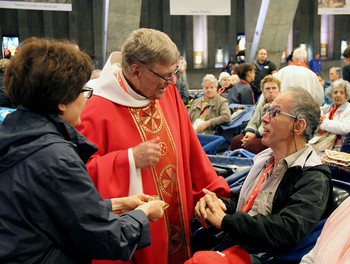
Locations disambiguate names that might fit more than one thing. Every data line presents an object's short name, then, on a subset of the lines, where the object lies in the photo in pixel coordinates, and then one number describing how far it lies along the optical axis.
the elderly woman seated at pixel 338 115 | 4.86
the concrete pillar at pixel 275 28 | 12.55
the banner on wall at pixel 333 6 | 11.61
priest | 2.09
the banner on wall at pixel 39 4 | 9.97
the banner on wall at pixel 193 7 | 10.81
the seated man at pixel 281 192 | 1.90
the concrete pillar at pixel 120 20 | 11.30
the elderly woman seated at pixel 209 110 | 6.00
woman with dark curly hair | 1.27
